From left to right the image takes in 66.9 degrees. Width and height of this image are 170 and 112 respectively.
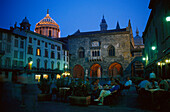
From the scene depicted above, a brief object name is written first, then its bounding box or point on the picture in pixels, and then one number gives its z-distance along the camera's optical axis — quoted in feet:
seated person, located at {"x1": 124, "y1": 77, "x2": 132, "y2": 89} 31.92
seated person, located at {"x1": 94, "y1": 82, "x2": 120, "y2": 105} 21.45
